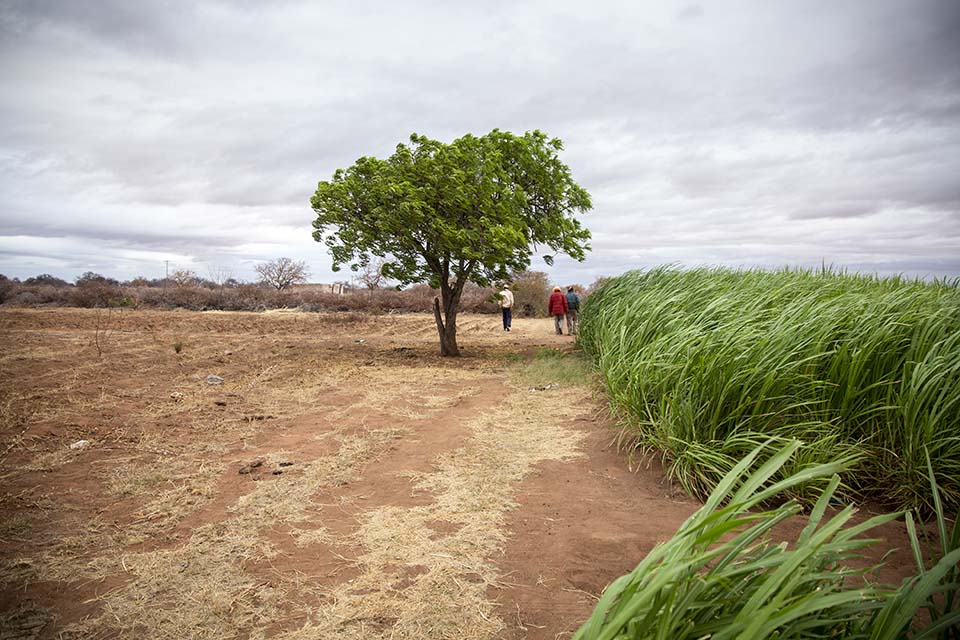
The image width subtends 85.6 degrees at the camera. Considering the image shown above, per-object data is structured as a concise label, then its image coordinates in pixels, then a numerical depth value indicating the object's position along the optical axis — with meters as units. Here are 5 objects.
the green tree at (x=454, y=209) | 11.16
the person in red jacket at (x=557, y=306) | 18.09
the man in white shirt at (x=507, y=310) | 19.39
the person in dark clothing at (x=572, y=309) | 17.66
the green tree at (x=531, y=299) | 28.83
